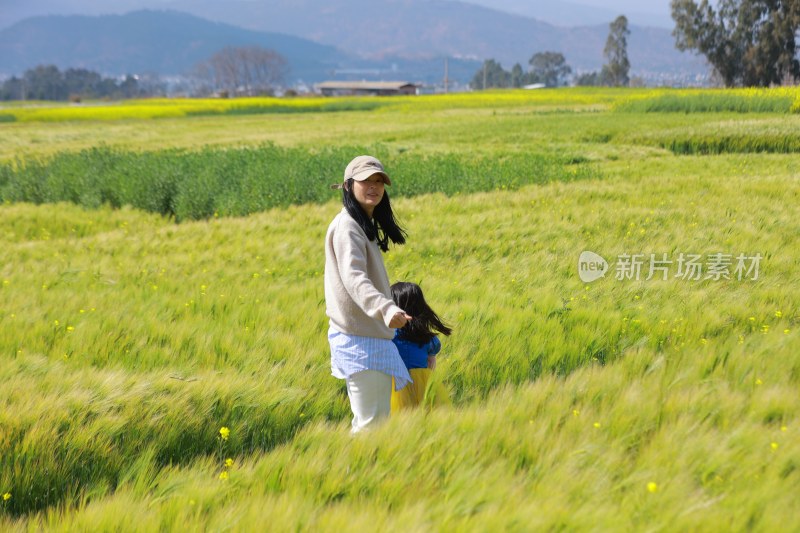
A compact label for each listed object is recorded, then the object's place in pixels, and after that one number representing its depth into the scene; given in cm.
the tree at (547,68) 18500
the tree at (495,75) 18675
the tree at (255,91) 15482
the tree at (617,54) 11112
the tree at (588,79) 16238
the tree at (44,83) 16288
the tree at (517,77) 17760
